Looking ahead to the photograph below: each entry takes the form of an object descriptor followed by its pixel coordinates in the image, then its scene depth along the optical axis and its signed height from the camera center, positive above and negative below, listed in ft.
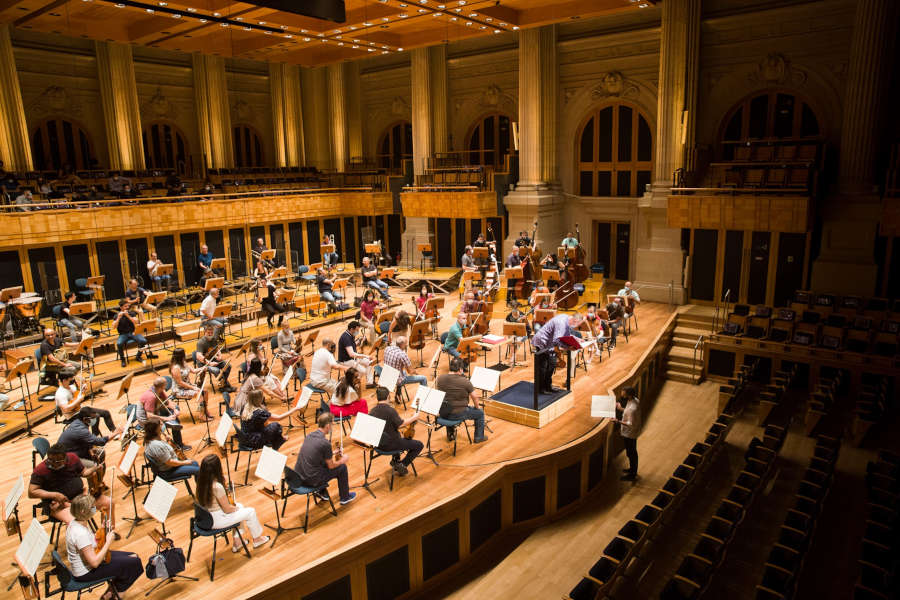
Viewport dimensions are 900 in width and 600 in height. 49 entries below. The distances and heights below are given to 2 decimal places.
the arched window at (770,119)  48.70 +4.80
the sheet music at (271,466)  19.58 -8.67
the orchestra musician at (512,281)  50.01 -7.89
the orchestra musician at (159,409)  25.05 -8.81
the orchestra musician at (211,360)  32.95 -9.04
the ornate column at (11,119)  55.88 +7.07
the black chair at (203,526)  19.15 -10.32
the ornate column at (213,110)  72.64 +9.68
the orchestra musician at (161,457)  21.25 -9.15
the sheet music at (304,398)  26.32 -8.78
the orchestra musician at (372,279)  51.52 -7.52
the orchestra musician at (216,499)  18.79 -9.46
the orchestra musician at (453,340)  33.35 -8.21
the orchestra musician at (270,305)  45.83 -8.41
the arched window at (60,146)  63.36 +5.15
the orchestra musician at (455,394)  26.37 -8.79
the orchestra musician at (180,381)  27.91 -8.50
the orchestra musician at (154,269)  49.50 -6.05
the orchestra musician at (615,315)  40.70 -8.72
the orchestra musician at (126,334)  38.14 -8.73
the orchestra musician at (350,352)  31.73 -8.33
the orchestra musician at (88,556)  16.71 -9.81
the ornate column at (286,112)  79.15 +10.02
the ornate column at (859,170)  42.34 +0.48
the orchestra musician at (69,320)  39.27 -8.15
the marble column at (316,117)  80.74 +9.44
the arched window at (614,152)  58.80 +2.98
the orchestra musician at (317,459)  21.45 -9.28
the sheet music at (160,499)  18.11 -8.96
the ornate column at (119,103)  64.54 +9.53
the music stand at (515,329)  33.55 -7.78
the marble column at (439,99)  70.23 +9.95
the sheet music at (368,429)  21.66 -8.41
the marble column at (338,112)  78.48 +9.73
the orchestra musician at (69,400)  26.43 -8.82
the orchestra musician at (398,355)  29.94 -8.05
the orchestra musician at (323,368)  29.30 -8.40
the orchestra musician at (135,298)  41.60 -7.00
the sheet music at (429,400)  24.20 -8.32
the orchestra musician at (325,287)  49.42 -7.75
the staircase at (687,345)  42.98 -11.96
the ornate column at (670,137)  50.31 +3.67
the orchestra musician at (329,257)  59.47 -6.55
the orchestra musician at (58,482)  19.49 -9.27
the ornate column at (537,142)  60.49 +4.24
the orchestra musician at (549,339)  30.58 -7.56
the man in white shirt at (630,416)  28.99 -10.87
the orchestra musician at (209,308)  39.01 -7.27
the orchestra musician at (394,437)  23.62 -9.63
